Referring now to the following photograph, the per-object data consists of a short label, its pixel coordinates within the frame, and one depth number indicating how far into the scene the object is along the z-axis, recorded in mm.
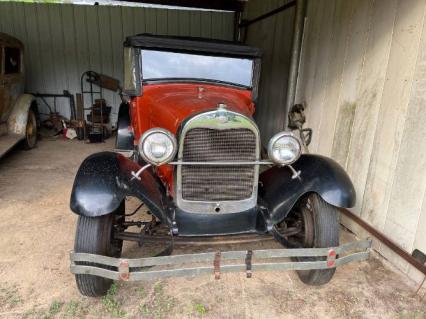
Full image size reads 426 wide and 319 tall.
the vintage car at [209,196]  1903
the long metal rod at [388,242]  2357
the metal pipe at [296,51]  3945
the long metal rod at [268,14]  4470
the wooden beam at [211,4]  6527
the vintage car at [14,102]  5121
